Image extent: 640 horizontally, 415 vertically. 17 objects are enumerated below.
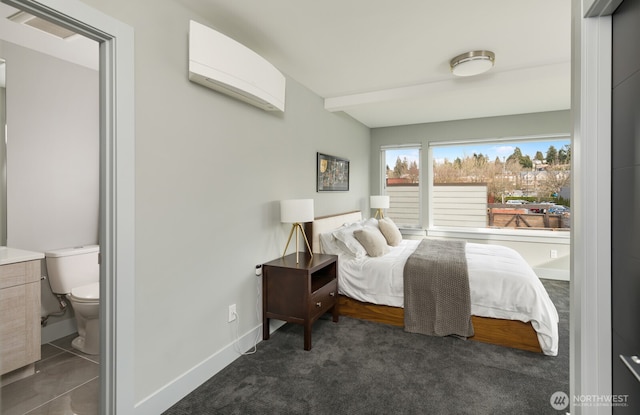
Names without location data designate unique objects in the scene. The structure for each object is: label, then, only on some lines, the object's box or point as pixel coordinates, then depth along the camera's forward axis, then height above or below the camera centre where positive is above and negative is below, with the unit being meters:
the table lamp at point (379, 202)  5.17 +0.06
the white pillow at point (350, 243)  3.32 -0.40
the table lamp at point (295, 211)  2.80 -0.05
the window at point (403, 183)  5.52 +0.41
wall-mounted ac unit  1.99 +0.98
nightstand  2.58 -0.76
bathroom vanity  2.04 -0.71
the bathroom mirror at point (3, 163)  2.51 +0.35
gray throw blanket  2.75 -0.84
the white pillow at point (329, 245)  3.44 -0.44
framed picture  3.85 +0.43
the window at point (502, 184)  4.68 +0.34
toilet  2.45 -0.67
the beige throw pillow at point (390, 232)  4.04 -0.35
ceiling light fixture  2.68 +1.26
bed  2.52 -0.81
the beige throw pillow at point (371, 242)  3.38 -0.40
